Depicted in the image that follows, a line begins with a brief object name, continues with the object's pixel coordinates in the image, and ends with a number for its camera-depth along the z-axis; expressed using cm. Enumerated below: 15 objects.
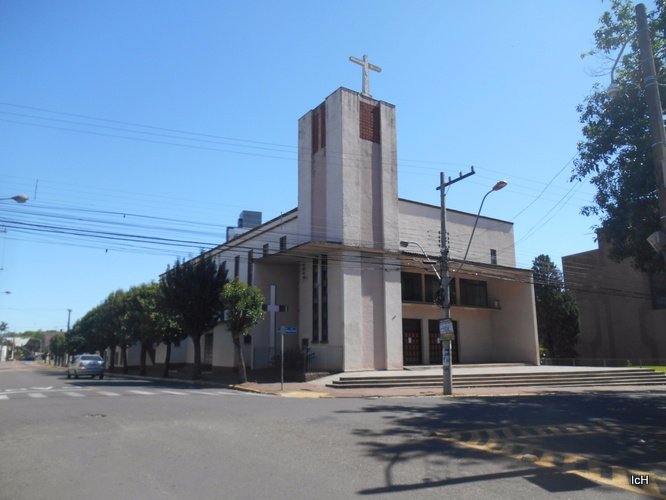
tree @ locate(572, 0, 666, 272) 1523
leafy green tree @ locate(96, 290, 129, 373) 4596
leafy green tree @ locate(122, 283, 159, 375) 3556
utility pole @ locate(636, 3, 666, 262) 873
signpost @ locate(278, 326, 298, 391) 2286
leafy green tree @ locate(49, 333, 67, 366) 8996
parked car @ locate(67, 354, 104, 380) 3388
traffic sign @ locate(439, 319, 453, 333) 2100
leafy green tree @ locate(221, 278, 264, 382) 2591
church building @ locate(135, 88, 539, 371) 2877
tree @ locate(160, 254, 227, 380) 3031
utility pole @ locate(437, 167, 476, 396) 2072
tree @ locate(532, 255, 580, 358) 4972
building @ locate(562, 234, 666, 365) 5022
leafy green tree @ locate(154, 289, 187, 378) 3309
